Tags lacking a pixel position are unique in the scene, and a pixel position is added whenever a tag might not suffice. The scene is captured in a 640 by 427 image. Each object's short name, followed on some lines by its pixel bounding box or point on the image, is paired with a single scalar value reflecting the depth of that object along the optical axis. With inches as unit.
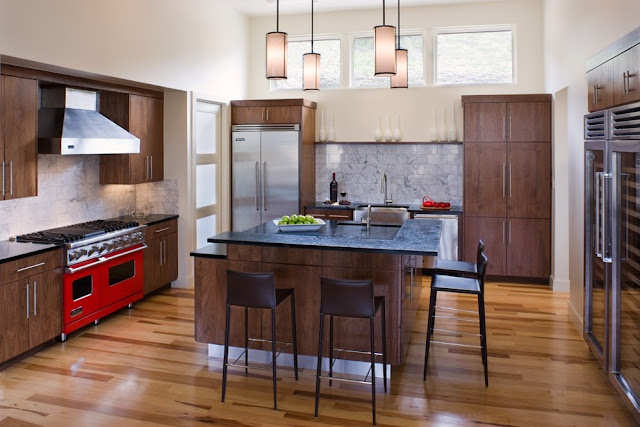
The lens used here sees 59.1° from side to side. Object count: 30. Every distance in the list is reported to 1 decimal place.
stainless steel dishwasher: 275.6
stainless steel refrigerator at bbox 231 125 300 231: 289.9
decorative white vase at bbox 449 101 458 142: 291.3
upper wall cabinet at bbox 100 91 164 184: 230.2
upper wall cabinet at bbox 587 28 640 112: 126.8
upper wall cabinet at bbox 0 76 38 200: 170.6
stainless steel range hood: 187.8
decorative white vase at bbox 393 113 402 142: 297.1
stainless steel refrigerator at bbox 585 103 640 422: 129.7
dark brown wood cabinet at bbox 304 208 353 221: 285.7
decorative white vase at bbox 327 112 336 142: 307.3
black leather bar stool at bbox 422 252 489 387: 155.1
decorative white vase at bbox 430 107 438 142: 293.0
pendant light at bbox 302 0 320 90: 196.9
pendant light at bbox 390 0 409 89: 199.8
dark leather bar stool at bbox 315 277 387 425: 136.0
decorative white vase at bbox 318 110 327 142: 308.0
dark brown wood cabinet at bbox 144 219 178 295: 238.5
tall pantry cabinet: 266.2
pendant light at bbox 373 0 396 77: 165.8
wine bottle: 302.9
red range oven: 190.9
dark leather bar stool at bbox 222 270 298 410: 144.1
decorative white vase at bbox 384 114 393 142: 297.4
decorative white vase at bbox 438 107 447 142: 291.7
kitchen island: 154.6
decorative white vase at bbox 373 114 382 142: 299.3
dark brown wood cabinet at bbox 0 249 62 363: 163.6
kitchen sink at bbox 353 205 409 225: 278.7
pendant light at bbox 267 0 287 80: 179.0
